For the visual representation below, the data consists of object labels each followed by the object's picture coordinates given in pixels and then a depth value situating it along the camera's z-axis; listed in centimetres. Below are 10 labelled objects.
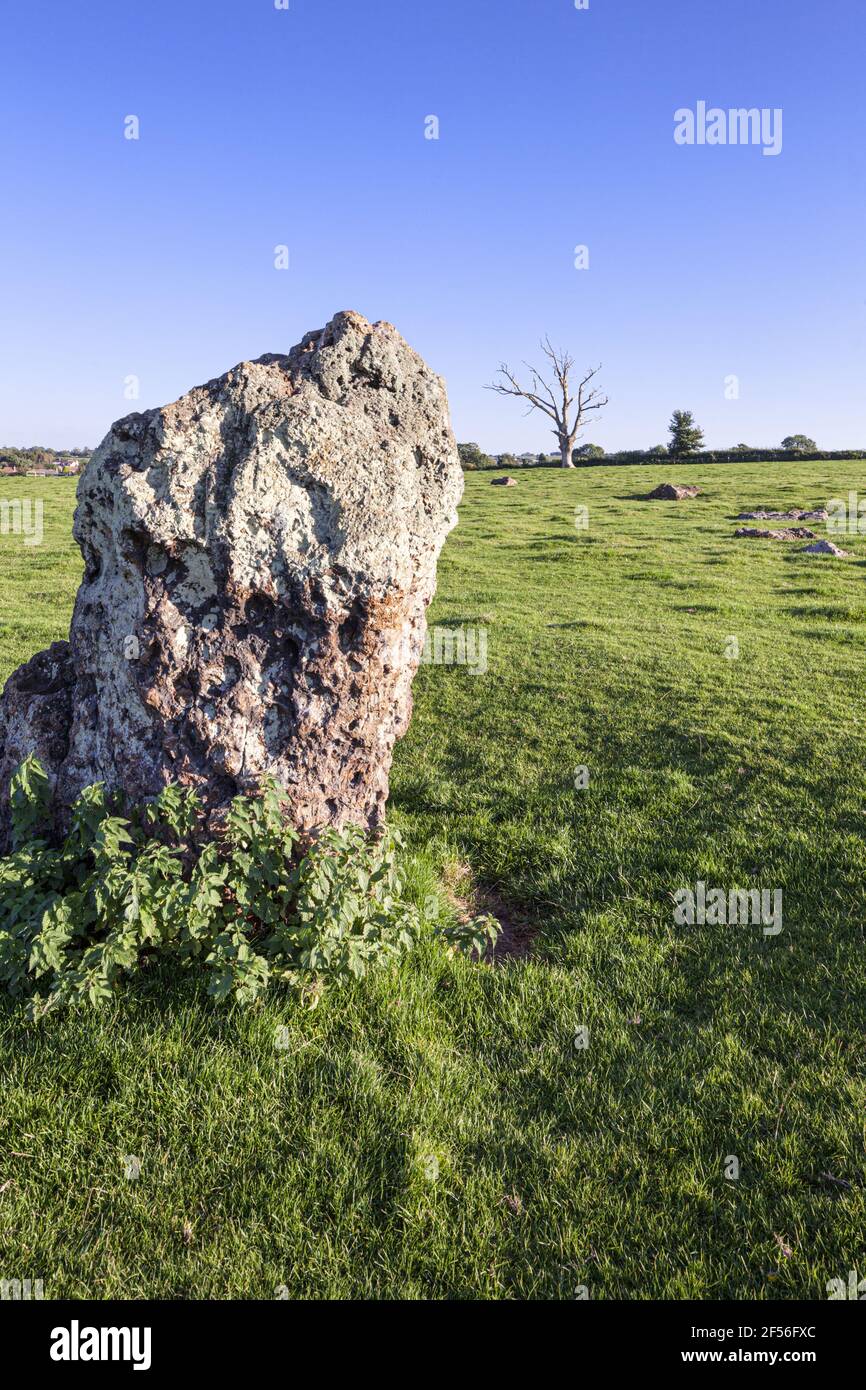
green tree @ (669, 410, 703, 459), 6850
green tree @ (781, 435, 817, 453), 6762
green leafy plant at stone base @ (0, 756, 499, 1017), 452
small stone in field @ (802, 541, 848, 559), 2610
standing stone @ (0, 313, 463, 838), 506
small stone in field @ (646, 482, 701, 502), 4281
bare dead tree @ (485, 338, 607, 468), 7244
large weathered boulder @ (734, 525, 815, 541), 2945
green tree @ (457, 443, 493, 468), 7012
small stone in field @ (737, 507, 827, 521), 3394
